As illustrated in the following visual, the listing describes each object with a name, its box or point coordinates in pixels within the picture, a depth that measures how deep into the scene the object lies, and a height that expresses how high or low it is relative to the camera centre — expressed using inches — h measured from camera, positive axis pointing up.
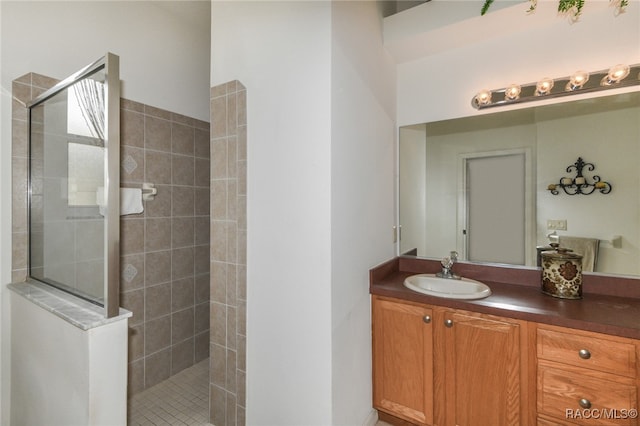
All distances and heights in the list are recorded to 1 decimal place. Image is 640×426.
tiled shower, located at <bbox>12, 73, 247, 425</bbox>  65.6 -7.5
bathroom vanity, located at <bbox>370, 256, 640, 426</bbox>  49.1 -27.8
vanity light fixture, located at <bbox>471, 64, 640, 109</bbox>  62.2 +29.6
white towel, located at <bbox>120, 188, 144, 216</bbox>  77.3 +3.2
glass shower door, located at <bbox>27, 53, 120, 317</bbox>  43.7 +5.0
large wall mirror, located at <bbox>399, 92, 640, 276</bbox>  63.3 +7.7
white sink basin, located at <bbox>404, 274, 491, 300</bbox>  65.9 -18.1
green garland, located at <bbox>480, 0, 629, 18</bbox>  58.4 +44.0
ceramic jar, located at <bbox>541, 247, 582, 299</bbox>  60.8 -13.3
